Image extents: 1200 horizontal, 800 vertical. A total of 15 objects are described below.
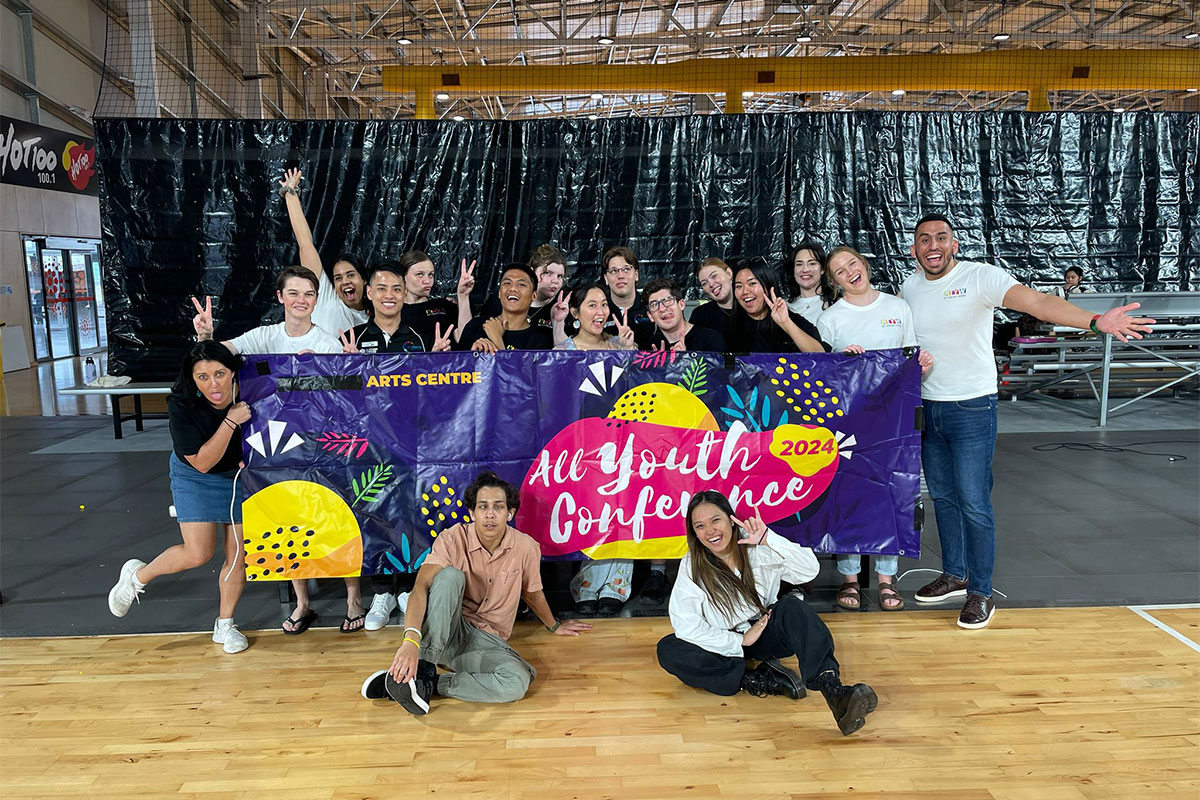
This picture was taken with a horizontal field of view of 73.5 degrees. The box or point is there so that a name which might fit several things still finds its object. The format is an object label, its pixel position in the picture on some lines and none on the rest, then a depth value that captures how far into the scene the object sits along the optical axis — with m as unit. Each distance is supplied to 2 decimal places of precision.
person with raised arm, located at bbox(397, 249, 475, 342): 4.55
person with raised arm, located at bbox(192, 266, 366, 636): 3.99
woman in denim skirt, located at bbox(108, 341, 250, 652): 3.67
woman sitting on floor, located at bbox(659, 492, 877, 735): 3.25
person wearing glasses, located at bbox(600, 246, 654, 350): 4.60
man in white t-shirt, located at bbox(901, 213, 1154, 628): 3.83
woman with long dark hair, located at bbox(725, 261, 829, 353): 4.07
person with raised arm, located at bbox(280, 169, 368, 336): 4.71
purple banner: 4.03
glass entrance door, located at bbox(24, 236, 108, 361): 15.52
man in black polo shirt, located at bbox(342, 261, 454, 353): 4.25
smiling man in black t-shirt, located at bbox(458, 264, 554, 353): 4.39
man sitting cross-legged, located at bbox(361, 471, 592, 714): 3.23
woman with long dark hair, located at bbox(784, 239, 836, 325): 4.49
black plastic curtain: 8.88
